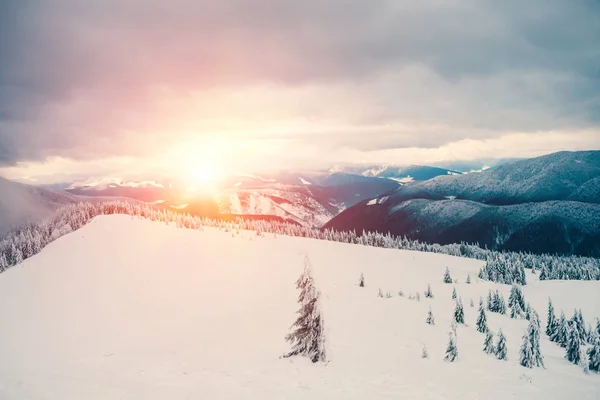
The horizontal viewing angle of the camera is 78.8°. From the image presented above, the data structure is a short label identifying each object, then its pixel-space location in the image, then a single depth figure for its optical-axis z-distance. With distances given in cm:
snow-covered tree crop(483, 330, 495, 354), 3155
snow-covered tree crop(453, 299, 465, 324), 4191
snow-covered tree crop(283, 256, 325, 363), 2702
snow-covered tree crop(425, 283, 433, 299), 5802
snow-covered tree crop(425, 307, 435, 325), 3962
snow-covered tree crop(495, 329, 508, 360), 3014
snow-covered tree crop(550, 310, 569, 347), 3781
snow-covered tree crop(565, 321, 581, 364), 3159
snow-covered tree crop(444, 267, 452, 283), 8000
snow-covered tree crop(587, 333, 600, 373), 2983
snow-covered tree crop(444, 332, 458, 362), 2888
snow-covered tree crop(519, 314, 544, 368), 2881
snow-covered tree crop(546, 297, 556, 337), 4103
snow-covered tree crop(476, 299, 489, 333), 3897
